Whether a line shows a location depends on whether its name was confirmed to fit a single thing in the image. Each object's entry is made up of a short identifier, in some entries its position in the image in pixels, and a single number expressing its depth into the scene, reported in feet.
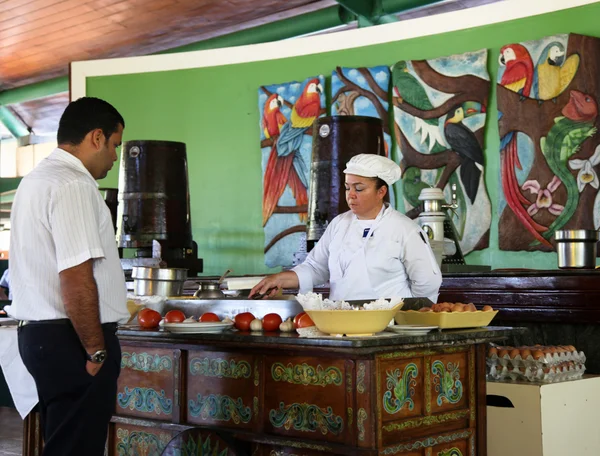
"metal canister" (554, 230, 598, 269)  16.43
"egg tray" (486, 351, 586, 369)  13.01
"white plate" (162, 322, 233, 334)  11.05
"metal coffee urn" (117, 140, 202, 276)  22.44
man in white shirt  8.89
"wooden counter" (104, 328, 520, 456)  9.55
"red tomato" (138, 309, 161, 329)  12.39
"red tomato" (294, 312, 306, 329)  10.95
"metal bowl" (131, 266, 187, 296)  14.58
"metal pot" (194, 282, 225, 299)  13.61
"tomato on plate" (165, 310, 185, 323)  11.91
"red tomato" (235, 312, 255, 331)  11.42
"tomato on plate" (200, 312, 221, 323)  11.57
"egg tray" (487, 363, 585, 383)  12.99
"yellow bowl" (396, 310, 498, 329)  10.85
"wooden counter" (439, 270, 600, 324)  15.19
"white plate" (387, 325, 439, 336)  10.27
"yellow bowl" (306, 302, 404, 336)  9.82
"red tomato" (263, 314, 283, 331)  11.22
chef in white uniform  13.20
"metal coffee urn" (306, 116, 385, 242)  19.62
